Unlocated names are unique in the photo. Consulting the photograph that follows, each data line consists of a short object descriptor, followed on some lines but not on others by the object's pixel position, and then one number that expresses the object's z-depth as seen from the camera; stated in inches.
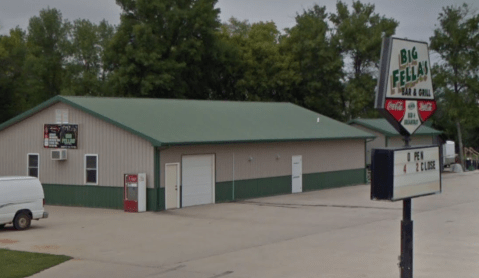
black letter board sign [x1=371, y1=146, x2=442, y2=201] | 449.7
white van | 965.2
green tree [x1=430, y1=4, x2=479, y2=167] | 2415.1
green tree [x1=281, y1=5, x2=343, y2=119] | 2704.2
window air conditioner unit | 1311.5
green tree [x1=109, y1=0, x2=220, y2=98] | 2383.1
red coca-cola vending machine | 1206.3
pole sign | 442.9
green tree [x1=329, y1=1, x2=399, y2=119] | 2694.4
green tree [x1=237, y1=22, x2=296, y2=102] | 2657.5
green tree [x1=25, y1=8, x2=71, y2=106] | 2989.7
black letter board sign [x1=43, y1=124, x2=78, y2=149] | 1310.3
